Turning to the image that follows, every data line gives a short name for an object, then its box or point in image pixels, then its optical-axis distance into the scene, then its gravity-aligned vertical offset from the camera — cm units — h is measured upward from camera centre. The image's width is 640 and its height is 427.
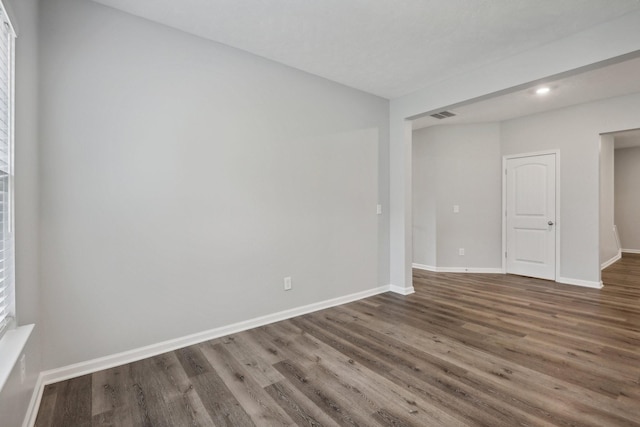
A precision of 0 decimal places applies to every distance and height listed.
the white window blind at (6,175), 152 +20
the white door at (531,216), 479 -15
